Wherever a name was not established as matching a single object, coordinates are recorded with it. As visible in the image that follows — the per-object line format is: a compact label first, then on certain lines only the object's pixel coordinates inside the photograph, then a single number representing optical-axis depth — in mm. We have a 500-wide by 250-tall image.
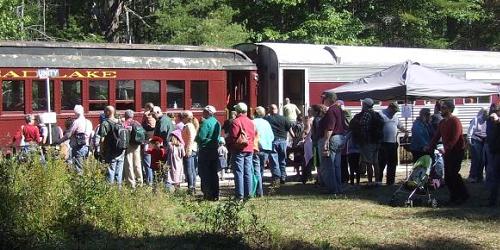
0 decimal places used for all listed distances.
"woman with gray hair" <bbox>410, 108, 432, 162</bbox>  12984
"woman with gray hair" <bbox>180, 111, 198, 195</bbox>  12648
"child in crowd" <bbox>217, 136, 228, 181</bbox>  14460
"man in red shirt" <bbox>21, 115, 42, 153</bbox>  13766
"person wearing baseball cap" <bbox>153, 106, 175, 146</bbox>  13070
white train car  18859
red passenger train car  15344
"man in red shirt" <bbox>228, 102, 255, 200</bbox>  11305
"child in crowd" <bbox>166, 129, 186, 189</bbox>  12367
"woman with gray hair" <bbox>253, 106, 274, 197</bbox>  12726
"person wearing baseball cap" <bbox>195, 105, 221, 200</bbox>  11469
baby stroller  10867
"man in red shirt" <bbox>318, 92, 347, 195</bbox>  12016
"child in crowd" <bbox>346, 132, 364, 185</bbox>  13344
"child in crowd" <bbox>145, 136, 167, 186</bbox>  12766
